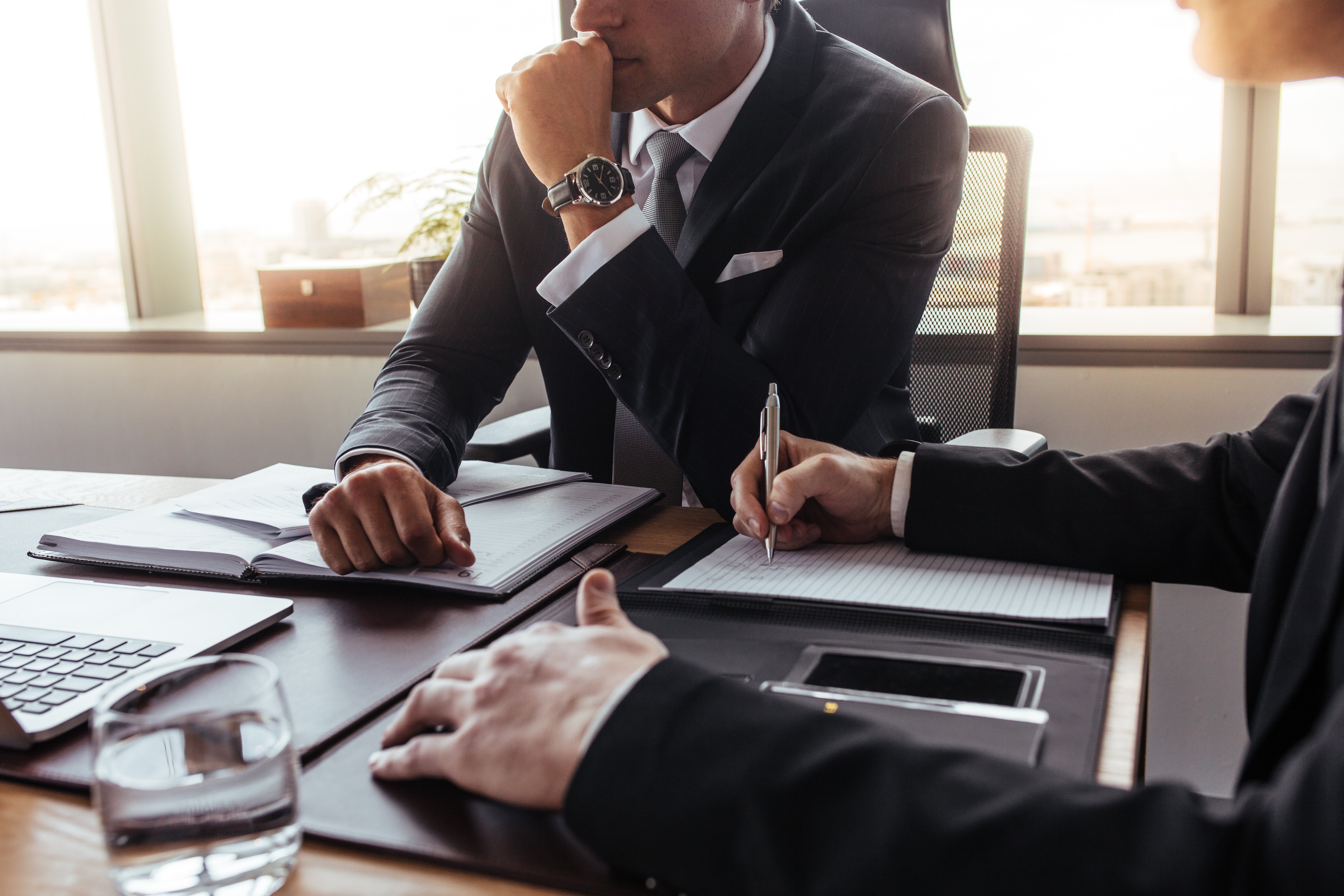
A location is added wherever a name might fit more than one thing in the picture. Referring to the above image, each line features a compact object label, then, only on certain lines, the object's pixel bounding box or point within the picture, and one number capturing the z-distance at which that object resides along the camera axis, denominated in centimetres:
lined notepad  79
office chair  158
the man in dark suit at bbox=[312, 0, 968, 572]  119
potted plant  246
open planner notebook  92
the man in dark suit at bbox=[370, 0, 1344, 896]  42
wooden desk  48
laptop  66
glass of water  45
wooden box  258
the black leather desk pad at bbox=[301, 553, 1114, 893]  49
